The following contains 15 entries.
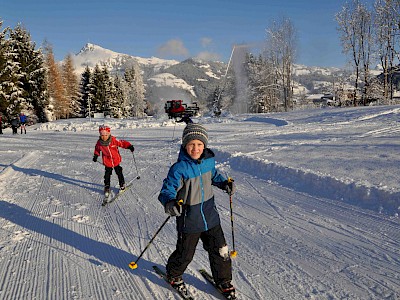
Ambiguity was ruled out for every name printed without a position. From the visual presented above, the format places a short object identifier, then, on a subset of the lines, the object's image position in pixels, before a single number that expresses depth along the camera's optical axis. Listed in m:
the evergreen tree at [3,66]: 30.72
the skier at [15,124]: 23.94
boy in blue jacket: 3.15
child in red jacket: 7.15
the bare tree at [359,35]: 29.47
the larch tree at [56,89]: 47.47
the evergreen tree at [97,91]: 47.97
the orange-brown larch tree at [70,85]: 52.70
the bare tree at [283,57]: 35.44
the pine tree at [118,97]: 52.06
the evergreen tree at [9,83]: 30.98
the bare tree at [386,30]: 26.56
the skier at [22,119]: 25.60
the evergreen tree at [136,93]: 68.00
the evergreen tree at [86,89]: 47.22
